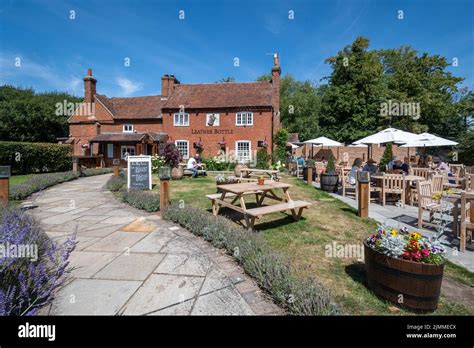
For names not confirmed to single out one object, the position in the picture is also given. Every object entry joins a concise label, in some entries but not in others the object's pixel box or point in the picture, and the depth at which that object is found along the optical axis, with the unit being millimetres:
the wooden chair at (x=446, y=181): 7838
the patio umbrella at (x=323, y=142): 14131
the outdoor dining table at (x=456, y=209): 4555
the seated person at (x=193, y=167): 13641
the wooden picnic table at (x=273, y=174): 9577
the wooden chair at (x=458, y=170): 10336
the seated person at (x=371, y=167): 8766
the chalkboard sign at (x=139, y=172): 9453
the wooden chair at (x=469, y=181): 6919
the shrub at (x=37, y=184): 8110
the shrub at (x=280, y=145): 20609
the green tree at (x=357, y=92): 25562
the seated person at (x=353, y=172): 9618
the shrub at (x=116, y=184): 9670
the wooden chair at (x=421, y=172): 8548
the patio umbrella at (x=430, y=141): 10038
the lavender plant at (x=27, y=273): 2262
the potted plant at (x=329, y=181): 9461
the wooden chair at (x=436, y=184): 6035
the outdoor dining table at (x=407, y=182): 7442
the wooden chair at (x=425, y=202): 5340
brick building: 21219
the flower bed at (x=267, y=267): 2348
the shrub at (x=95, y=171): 15797
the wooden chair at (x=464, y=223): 4227
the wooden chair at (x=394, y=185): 7258
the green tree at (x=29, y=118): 30891
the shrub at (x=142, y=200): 6555
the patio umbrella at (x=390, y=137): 9289
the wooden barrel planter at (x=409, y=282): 2441
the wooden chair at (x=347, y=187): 8844
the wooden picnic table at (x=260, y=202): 4809
